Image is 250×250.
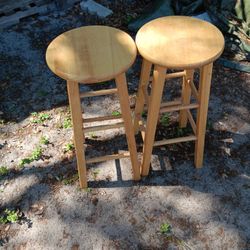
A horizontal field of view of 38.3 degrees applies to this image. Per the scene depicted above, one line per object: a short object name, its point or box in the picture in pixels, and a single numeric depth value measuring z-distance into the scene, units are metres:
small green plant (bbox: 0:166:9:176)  3.46
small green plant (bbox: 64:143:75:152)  3.62
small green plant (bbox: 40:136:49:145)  3.70
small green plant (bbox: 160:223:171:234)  3.02
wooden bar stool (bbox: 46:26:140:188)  2.33
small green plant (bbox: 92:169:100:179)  3.41
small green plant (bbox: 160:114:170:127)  3.78
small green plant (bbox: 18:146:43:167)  3.53
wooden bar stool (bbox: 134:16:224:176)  2.40
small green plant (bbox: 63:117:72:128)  3.85
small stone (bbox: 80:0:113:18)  5.27
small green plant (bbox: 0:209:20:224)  3.12
